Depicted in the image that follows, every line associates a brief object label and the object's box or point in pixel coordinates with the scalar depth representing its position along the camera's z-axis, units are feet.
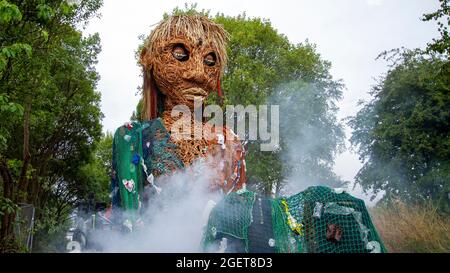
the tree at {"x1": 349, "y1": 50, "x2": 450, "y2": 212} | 50.60
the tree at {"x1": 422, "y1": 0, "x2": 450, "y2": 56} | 37.68
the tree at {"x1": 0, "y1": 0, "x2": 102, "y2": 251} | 25.45
